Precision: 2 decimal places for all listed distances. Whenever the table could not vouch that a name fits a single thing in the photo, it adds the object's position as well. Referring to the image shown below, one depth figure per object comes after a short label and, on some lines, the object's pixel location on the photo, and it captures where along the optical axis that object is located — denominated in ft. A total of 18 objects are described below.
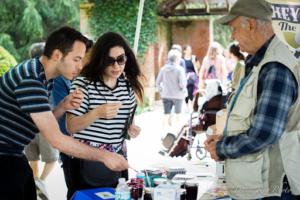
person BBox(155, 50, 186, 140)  26.89
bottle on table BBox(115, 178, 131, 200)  6.22
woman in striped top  8.25
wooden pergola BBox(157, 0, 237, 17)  49.01
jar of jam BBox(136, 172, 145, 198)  7.10
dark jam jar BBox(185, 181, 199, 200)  7.29
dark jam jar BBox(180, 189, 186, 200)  6.89
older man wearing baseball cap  5.77
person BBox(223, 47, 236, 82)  29.25
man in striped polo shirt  6.48
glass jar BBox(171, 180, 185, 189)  7.28
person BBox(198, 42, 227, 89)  30.32
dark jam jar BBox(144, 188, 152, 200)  6.86
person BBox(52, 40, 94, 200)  10.62
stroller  20.22
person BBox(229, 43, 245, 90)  19.26
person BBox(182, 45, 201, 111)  33.12
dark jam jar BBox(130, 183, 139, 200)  7.00
